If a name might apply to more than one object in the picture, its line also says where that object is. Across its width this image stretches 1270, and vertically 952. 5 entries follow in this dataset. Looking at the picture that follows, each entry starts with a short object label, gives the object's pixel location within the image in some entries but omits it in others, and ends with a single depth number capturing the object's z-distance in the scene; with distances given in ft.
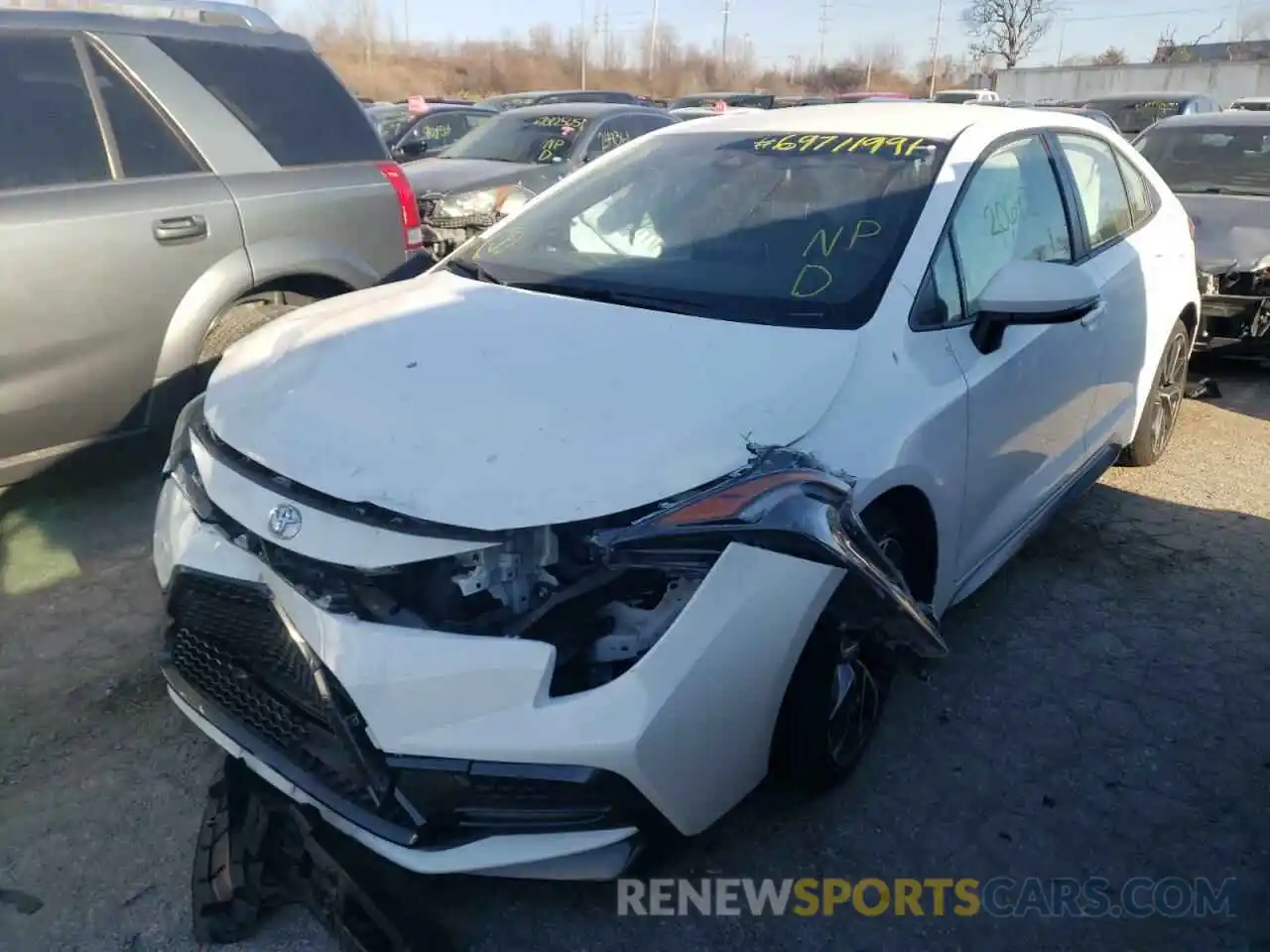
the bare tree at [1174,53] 155.20
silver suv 12.10
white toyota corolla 6.62
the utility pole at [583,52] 180.66
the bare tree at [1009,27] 156.66
